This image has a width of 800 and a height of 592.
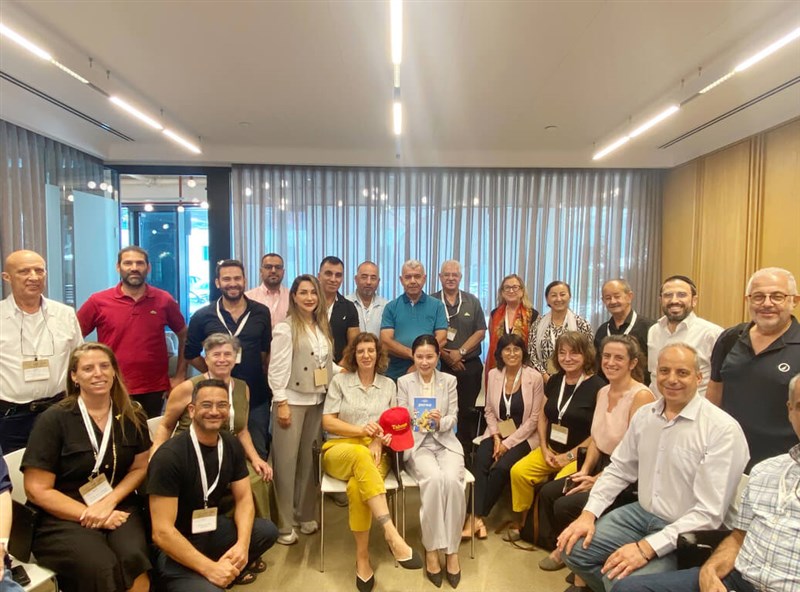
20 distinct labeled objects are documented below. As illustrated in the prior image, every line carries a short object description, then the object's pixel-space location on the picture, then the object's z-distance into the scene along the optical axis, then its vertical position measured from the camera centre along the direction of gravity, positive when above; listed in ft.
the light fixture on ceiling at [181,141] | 13.38 +4.06
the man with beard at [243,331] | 9.44 -1.37
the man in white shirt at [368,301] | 11.55 -0.89
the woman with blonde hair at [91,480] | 5.81 -3.08
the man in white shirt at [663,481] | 5.83 -3.02
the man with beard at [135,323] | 9.57 -1.23
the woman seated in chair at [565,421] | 8.82 -3.08
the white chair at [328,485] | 8.04 -4.00
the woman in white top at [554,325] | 11.02 -1.41
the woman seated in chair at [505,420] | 9.31 -3.36
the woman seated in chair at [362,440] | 7.64 -3.34
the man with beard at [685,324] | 8.87 -1.10
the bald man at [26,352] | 7.51 -1.49
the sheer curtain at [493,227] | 18.17 +1.77
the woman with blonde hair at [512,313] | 11.71 -1.18
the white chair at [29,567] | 5.51 -3.91
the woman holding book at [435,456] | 7.86 -3.68
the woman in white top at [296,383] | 8.72 -2.30
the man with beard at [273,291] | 11.57 -0.62
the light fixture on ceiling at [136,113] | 10.85 +4.08
